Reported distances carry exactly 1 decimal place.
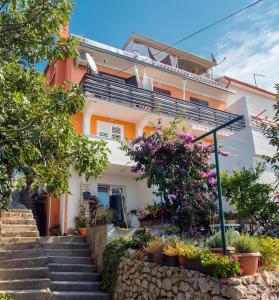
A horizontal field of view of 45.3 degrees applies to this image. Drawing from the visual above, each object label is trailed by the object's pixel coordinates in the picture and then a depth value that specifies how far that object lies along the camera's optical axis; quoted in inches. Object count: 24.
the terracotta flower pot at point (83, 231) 549.6
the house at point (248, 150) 619.0
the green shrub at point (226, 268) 236.2
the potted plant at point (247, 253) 247.2
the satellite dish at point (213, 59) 1112.5
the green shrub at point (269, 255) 269.4
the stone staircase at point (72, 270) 365.4
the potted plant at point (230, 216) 472.1
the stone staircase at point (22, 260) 353.1
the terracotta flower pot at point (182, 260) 280.2
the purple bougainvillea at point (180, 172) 417.7
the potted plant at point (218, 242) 269.4
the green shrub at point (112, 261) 384.5
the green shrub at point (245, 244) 260.5
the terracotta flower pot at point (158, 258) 307.1
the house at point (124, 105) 655.1
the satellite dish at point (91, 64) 687.7
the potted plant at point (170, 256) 292.1
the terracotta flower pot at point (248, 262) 246.5
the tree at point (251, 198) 438.6
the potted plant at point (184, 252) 276.5
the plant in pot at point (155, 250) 311.3
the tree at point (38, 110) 248.1
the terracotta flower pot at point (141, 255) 342.8
